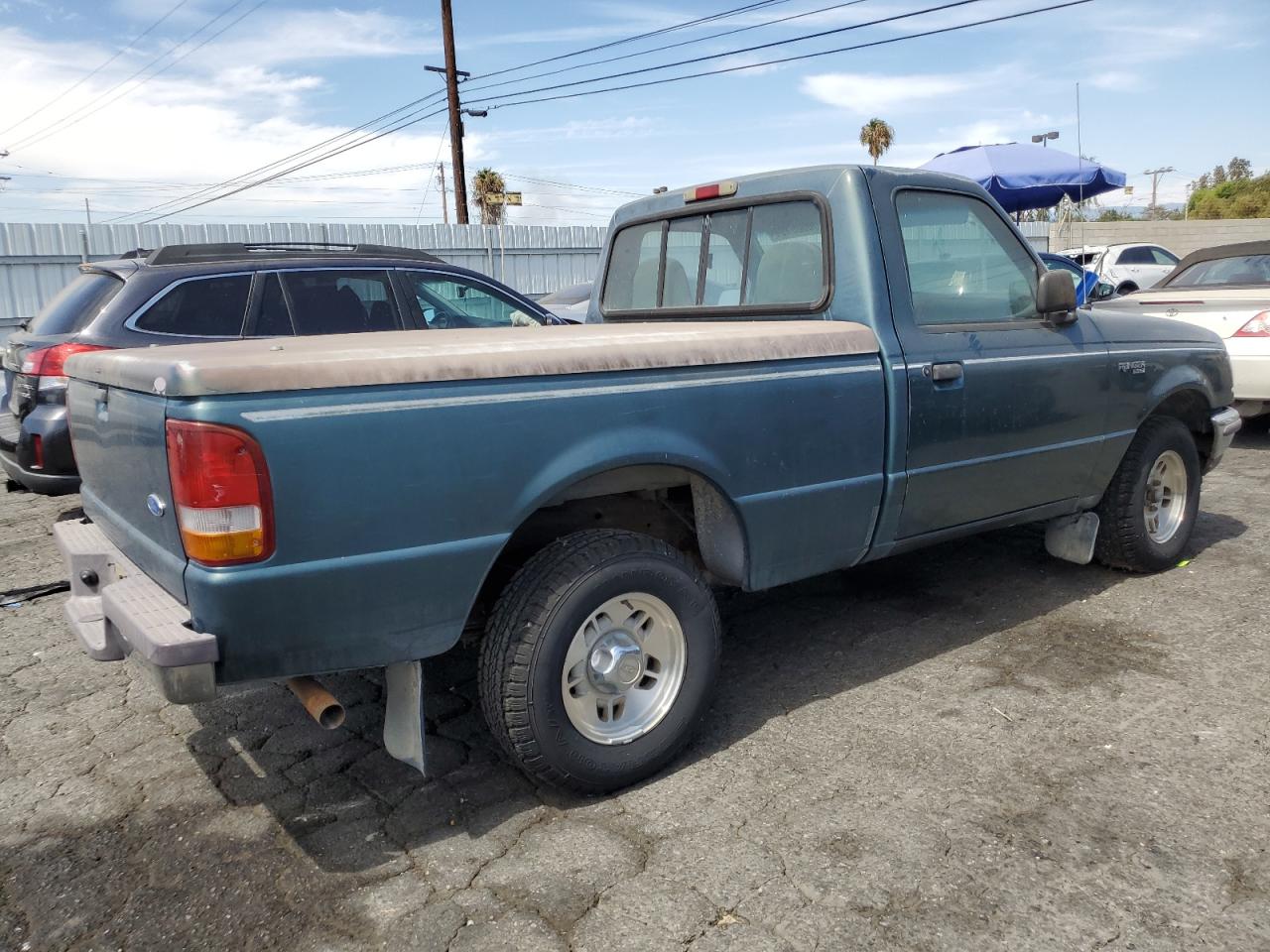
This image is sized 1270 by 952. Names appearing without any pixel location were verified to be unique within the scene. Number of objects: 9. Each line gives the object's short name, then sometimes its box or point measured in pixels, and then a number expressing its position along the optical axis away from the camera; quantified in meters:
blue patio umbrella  13.73
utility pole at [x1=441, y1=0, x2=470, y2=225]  21.66
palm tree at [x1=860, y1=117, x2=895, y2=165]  43.66
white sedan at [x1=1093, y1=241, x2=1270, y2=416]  7.62
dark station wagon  5.45
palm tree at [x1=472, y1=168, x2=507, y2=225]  50.19
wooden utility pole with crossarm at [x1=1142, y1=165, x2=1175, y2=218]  59.86
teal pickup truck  2.38
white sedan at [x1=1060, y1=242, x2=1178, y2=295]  18.48
